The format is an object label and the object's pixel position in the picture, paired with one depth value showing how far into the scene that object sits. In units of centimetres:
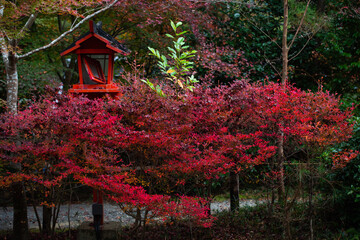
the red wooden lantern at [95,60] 620
